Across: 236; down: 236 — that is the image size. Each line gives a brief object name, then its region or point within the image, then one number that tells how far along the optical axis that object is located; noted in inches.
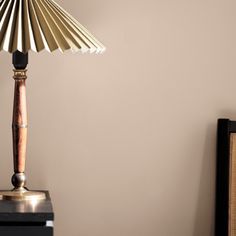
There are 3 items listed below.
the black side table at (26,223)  70.8
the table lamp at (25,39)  74.5
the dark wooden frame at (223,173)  90.3
